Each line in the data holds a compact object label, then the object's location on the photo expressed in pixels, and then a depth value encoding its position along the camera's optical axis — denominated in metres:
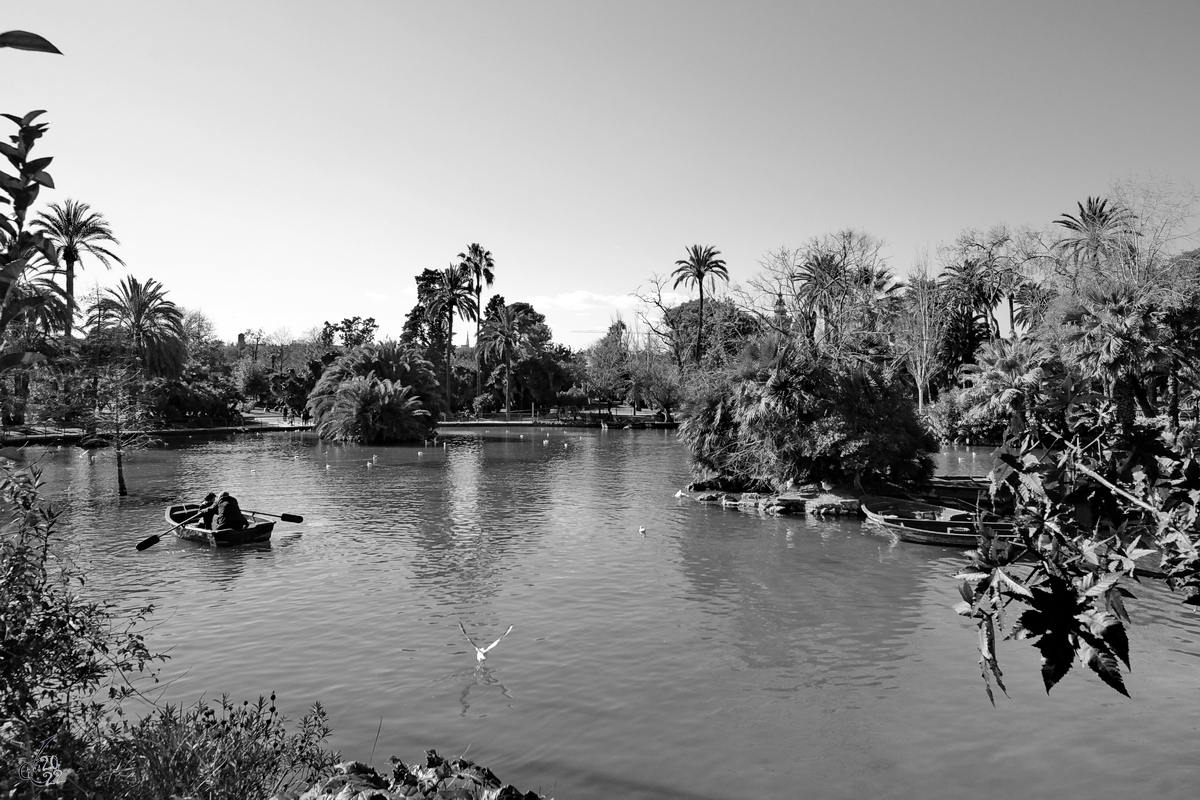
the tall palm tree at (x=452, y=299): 79.25
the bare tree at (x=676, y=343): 68.49
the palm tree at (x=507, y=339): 80.56
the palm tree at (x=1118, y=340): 29.19
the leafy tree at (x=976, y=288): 61.06
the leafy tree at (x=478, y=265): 81.56
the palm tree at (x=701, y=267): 71.31
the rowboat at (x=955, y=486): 30.08
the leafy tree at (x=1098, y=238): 41.00
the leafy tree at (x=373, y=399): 54.56
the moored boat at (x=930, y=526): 21.28
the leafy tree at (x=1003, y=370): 38.19
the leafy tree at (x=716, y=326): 37.00
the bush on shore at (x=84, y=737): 4.81
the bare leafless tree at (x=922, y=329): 56.75
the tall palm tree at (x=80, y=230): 53.00
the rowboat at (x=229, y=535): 20.64
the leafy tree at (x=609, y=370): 82.75
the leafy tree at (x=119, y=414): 28.45
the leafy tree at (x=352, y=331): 93.00
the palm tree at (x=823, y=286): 38.66
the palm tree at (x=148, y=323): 55.62
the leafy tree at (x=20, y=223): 2.42
